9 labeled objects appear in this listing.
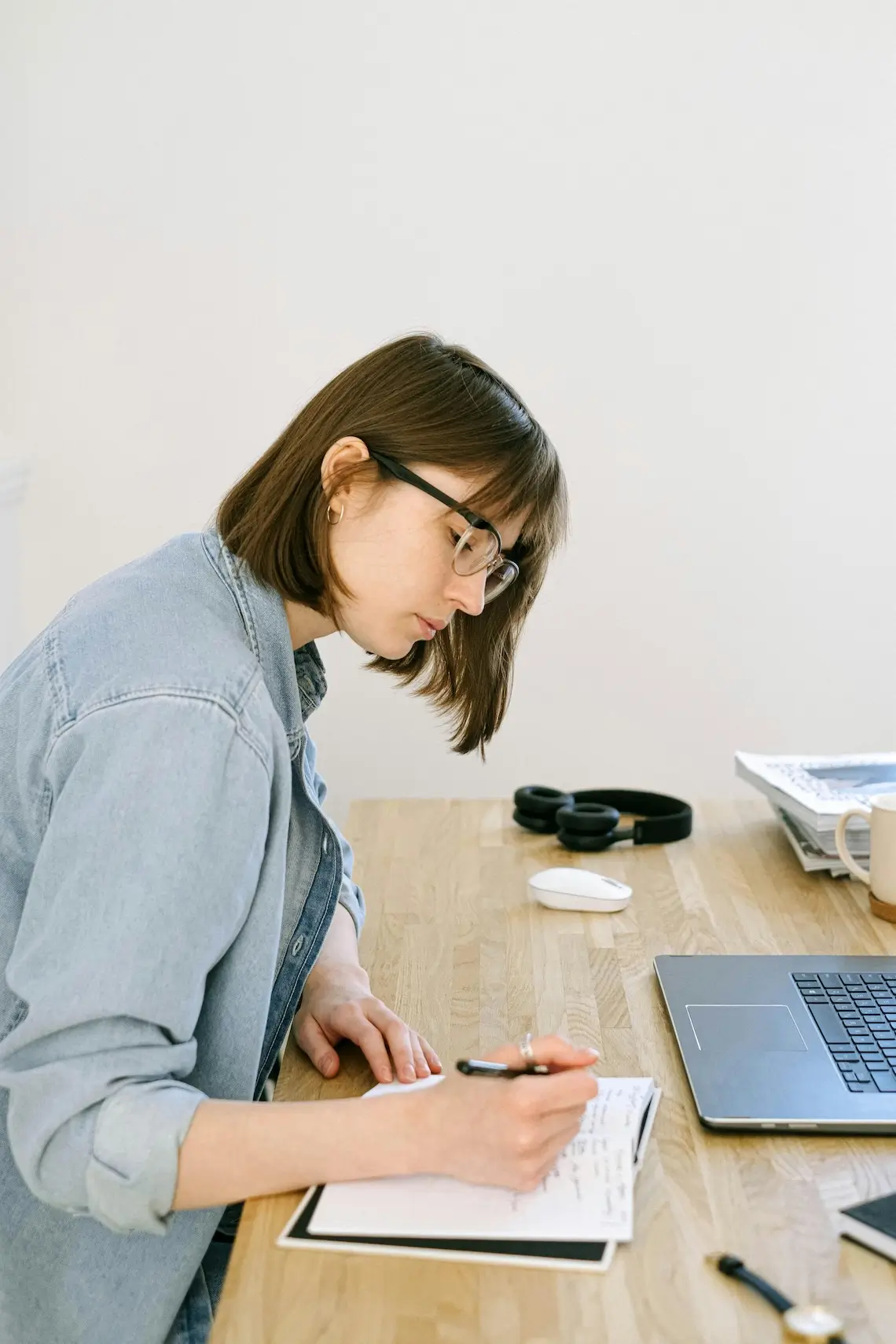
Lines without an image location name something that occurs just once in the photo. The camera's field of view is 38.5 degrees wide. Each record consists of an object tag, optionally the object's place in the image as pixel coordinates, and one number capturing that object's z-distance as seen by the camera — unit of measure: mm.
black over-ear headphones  1631
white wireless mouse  1423
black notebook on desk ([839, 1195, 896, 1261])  780
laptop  956
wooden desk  739
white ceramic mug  1375
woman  798
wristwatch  704
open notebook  794
